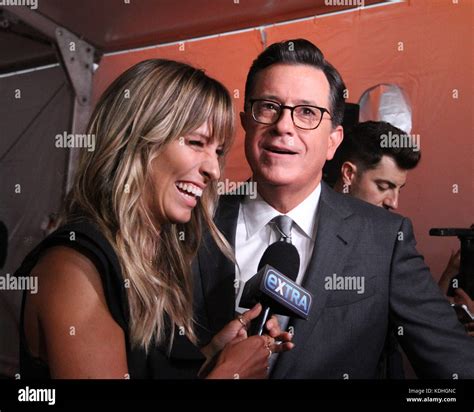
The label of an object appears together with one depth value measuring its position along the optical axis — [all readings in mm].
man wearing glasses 1206
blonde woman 849
